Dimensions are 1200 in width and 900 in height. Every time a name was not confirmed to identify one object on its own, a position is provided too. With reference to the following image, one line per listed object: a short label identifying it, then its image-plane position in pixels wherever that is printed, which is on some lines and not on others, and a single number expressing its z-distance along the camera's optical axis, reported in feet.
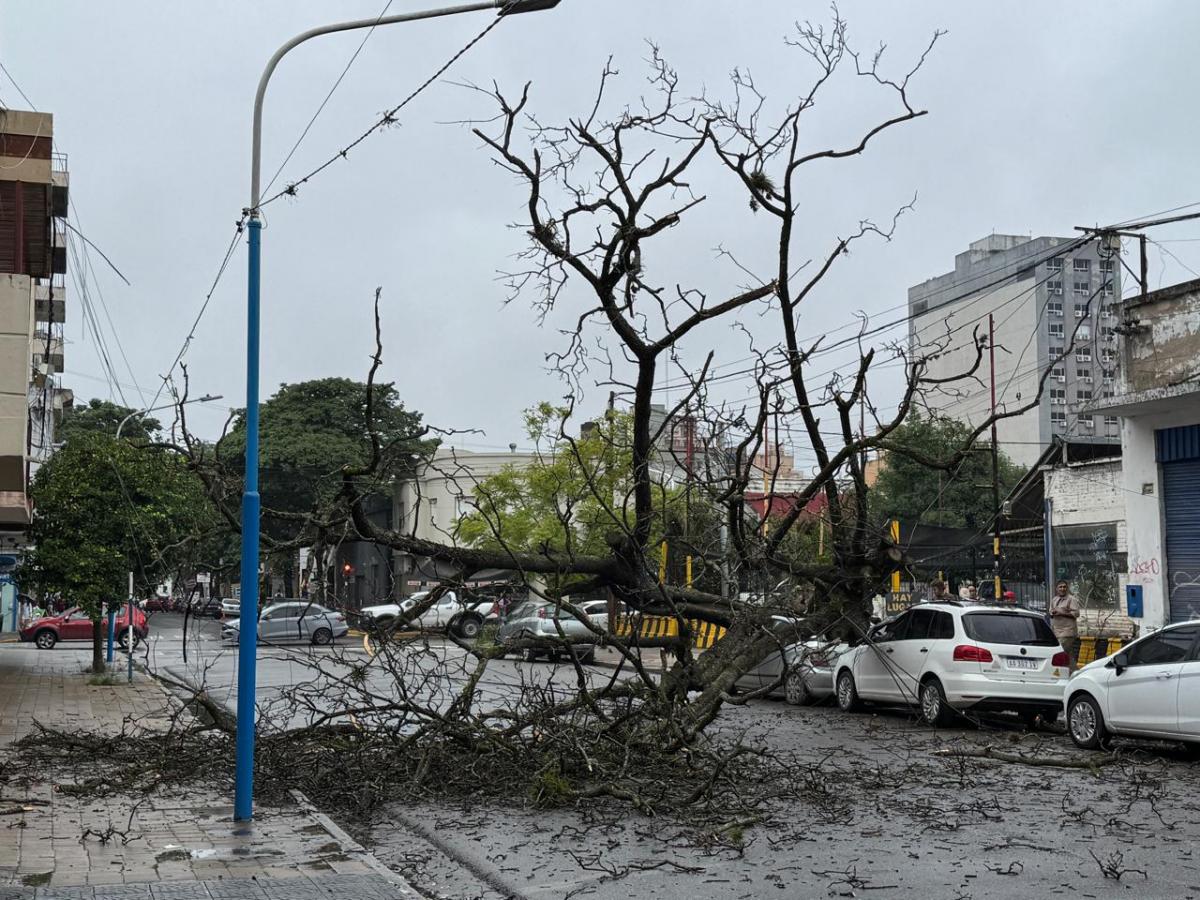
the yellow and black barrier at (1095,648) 74.63
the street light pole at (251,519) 32.12
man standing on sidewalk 72.79
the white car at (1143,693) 44.91
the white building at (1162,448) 70.90
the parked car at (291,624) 138.72
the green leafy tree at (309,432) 202.80
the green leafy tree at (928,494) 185.37
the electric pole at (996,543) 99.89
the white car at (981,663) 56.75
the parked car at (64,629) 146.82
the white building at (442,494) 199.72
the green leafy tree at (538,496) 118.35
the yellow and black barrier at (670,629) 95.20
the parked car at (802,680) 67.82
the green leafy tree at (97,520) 86.33
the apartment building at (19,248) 63.36
